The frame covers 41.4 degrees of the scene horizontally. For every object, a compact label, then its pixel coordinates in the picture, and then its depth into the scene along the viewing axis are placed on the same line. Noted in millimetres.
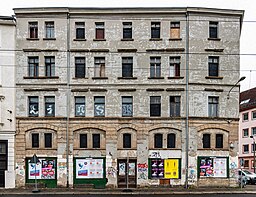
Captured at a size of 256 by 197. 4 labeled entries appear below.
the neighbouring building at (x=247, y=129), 61594
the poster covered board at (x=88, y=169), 30875
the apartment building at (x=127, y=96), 30844
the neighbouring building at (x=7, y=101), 30734
